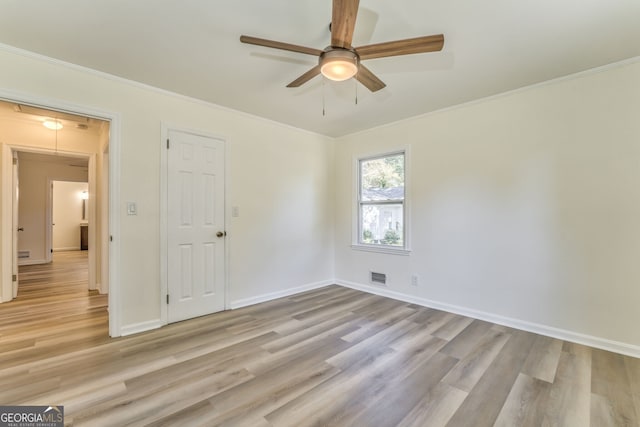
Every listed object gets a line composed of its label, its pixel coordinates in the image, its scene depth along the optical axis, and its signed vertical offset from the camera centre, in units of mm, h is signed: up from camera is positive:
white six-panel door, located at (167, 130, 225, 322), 3104 -132
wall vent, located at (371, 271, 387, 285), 4125 -947
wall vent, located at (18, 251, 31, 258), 6461 -910
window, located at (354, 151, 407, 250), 4020 +181
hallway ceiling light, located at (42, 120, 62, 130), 4006 +1304
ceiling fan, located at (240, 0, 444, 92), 1643 +1054
